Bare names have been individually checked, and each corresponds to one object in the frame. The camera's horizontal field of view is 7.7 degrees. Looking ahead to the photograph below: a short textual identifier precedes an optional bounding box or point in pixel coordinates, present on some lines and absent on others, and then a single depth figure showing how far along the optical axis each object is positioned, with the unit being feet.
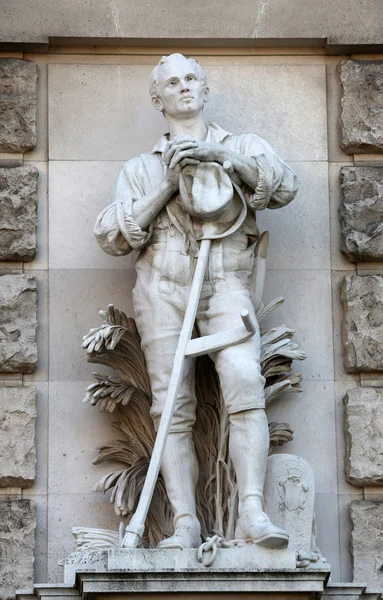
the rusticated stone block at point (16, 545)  37.68
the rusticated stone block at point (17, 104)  40.48
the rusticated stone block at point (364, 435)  38.77
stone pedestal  34.60
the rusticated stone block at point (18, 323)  39.14
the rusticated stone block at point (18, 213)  39.83
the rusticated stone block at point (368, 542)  38.12
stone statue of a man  36.44
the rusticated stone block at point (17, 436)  38.52
